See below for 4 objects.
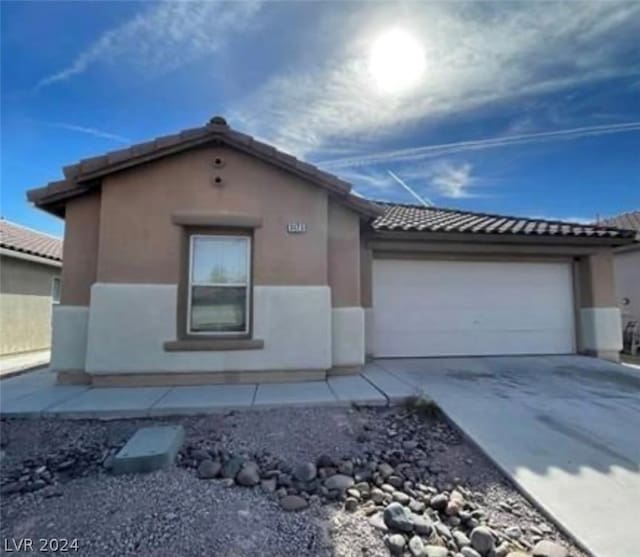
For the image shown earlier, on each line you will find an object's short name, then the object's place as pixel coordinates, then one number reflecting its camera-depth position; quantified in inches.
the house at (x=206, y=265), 276.8
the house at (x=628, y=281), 626.8
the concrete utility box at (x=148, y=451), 159.0
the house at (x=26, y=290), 472.4
